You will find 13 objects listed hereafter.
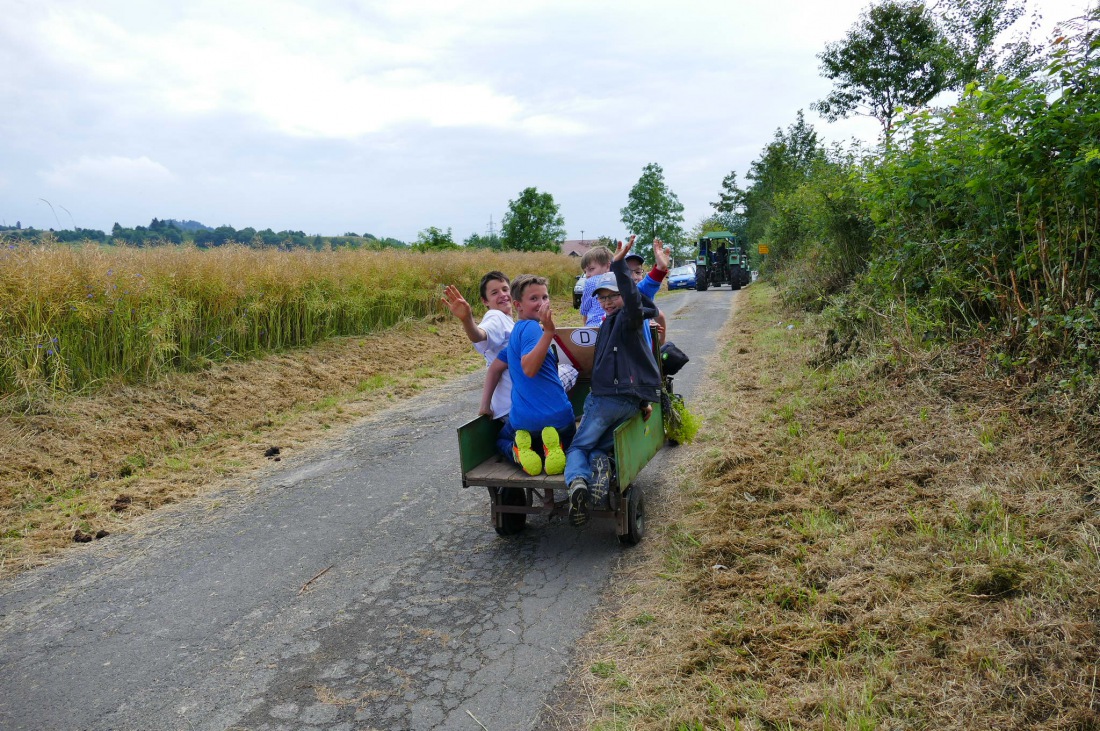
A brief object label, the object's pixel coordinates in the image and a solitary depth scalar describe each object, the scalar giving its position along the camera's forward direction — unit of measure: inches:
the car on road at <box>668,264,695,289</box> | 1427.2
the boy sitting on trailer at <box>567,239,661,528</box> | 167.8
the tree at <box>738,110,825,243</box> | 1501.0
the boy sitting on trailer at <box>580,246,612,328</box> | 225.8
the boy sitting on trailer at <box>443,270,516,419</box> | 193.9
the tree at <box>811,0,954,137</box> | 918.4
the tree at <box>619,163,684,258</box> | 2817.4
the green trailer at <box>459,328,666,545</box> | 165.2
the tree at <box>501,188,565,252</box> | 1895.9
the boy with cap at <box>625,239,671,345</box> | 173.0
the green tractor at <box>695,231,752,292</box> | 1241.4
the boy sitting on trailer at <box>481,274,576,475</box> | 170.2
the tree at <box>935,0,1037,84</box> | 705.5
